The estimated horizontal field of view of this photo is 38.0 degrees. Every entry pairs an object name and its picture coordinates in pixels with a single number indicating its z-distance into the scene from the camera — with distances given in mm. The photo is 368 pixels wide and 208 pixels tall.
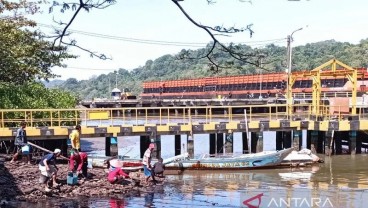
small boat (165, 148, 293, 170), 23312
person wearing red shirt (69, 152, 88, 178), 17125
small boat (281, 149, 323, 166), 24556
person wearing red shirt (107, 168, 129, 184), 17281
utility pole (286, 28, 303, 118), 29834
